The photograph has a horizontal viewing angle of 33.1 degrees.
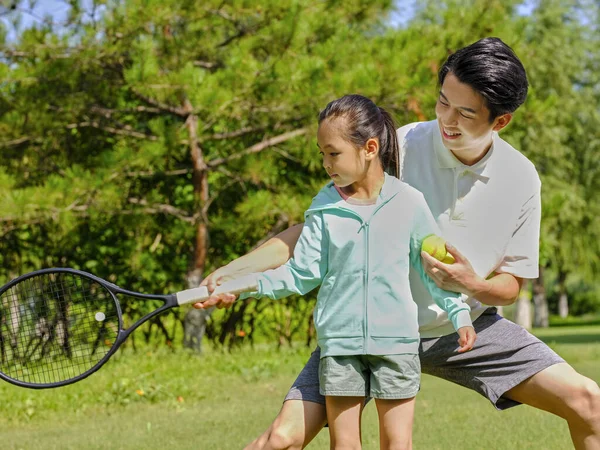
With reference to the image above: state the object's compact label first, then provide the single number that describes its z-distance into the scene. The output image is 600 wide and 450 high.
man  3.25
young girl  3.09
